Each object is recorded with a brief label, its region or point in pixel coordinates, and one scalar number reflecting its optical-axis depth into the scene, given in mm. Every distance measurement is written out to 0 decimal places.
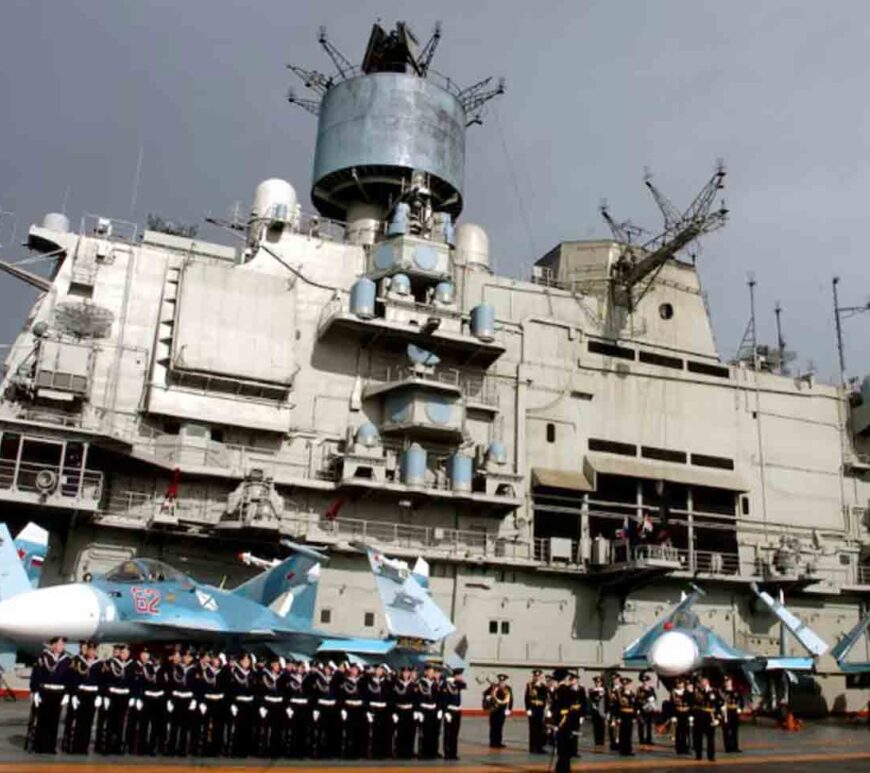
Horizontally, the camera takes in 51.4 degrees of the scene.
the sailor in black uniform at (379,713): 14961
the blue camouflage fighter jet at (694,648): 21578
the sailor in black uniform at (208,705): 13758
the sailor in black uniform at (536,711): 17189
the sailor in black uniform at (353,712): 14797
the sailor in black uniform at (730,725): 19109
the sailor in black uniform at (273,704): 14172
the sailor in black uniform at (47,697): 12594
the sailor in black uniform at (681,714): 18406
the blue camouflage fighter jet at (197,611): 14031
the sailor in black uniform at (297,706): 14344
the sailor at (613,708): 18609
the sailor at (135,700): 13438
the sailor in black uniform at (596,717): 19391
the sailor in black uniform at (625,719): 17859
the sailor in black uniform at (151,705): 13484
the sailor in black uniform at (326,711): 14594
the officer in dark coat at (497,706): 17531
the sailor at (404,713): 15166
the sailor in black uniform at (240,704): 13945
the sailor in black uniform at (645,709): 20047
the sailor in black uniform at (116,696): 13234
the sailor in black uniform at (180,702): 13609
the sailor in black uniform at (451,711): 15477
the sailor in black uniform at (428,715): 15328
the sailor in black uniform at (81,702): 12922
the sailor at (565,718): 13578
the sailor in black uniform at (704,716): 17594
